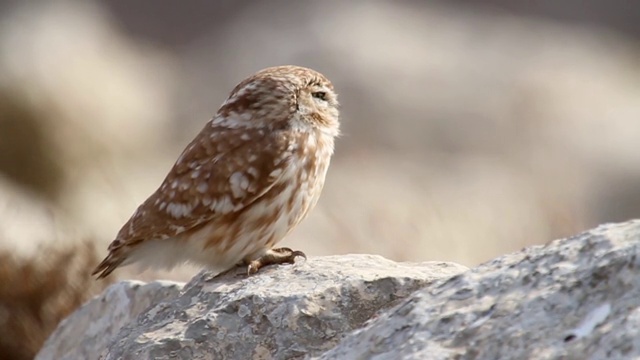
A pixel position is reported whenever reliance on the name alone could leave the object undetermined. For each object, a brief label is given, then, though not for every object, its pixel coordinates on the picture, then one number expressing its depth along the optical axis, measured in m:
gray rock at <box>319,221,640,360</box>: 6.23
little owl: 11.20
